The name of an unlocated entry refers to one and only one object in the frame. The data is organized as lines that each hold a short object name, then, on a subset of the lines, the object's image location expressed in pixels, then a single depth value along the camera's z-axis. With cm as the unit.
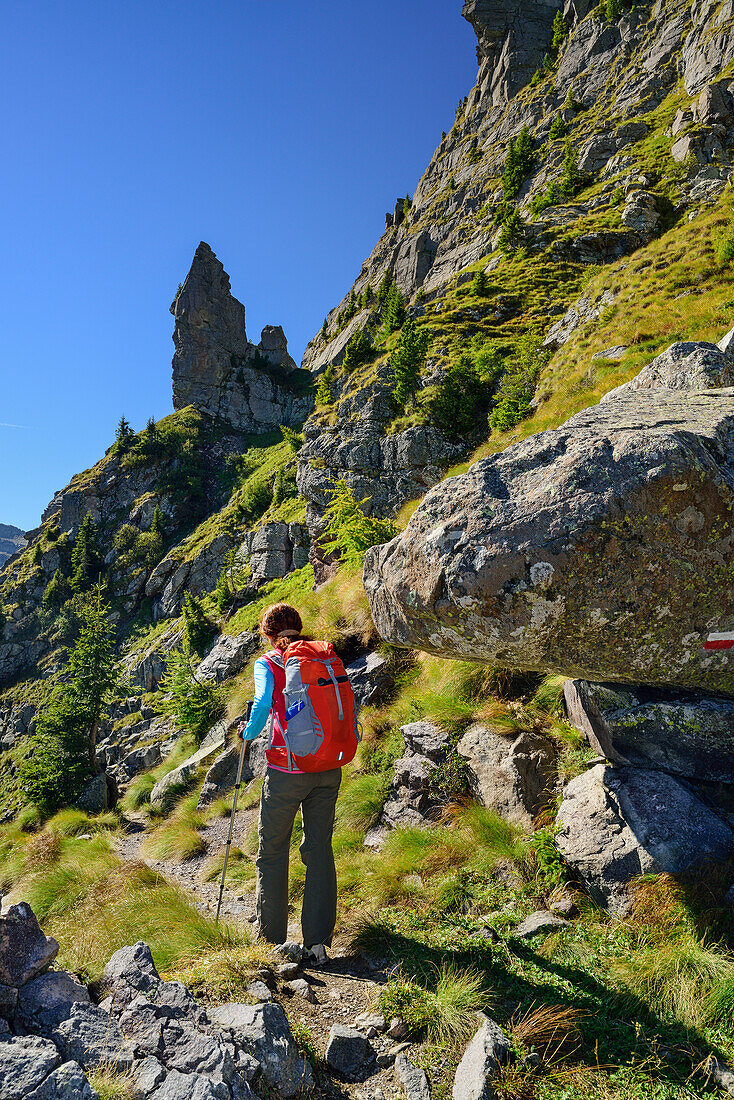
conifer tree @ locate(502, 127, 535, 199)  5419
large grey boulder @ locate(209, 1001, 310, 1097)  261
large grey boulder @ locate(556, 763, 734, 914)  391
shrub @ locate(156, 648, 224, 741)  1338
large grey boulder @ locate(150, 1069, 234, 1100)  217
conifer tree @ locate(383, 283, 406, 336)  3703
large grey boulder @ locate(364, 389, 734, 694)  363
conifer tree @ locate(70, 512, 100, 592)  6288
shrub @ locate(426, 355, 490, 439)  2425
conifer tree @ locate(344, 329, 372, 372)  3488
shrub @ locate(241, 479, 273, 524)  4772
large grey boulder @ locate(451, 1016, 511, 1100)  257
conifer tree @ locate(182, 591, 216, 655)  3000
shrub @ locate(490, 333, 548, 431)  1854
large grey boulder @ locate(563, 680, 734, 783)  425
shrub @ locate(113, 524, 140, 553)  6469
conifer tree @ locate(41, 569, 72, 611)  6469
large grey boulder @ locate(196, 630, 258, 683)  1689
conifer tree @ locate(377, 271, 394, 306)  5226
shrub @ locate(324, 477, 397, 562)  1309
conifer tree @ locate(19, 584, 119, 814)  1761
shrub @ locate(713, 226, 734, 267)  1905
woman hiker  436
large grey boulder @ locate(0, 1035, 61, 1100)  202
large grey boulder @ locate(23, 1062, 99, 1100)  201
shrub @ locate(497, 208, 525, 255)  4256
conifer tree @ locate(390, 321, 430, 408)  2628
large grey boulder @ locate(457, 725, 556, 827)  505
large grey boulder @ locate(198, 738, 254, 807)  1008
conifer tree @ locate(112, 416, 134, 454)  7775
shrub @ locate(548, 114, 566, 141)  5591
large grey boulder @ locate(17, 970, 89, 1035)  256
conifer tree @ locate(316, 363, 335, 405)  3459
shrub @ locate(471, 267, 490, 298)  3609
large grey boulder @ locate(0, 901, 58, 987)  268
